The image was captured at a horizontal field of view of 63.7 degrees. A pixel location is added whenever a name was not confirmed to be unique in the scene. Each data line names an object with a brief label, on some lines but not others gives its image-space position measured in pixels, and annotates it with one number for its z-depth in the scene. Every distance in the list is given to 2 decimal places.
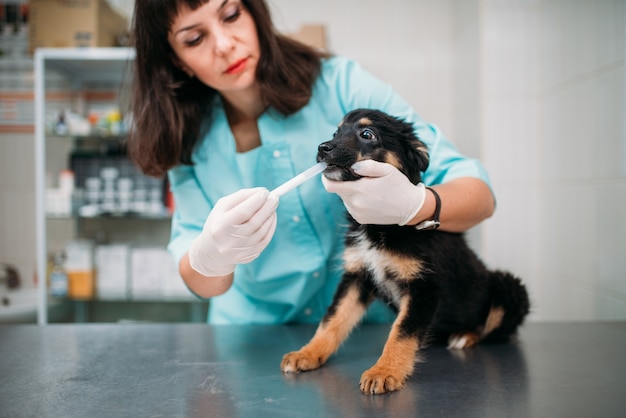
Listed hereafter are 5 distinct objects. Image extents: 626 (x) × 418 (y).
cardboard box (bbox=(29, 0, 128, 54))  2.88
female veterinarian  1.29
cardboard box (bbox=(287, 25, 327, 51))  2.94
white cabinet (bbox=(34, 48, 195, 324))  2.97
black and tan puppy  1.01
